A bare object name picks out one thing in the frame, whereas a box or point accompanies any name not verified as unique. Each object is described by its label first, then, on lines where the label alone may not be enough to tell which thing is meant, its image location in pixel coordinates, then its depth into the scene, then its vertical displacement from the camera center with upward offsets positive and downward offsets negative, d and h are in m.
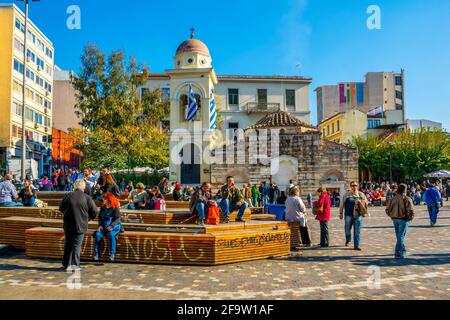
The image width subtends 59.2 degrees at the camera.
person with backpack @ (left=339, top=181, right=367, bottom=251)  10.82 -0.91
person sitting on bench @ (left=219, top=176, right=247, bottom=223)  11.57 -0.63
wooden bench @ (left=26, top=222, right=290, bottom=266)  8.64 -1.49
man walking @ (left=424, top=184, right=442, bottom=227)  16.19 -0.99
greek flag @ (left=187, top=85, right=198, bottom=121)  29.61 +5.44
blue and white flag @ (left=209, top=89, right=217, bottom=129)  30.23 +5.02
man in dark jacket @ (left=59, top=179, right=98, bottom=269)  8.00 -0.88
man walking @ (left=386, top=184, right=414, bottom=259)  9.64 -0.88
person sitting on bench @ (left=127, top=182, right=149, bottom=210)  13.07 -0.65
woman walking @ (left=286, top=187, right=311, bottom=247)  11.12 -0.94
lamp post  25.33 +2.31
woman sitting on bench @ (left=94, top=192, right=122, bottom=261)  8.69 -0.92
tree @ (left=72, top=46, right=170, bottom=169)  33.16 +5.94
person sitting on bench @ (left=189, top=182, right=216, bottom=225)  10.78 -0.61
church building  30.09 +3.10
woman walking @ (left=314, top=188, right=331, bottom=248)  11.36 -1.04
